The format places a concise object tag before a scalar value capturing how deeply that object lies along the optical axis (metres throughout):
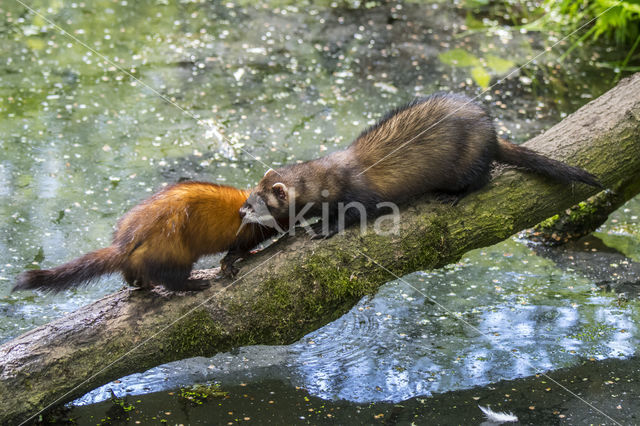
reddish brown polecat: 4.06
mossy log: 4.03
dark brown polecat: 4.76
